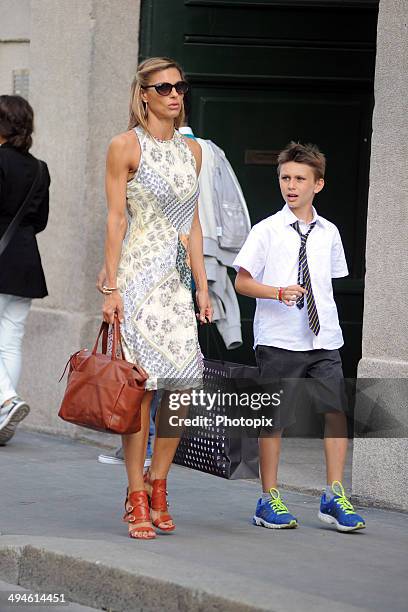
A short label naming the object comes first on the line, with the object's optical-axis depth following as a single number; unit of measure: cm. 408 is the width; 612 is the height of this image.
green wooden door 1190
